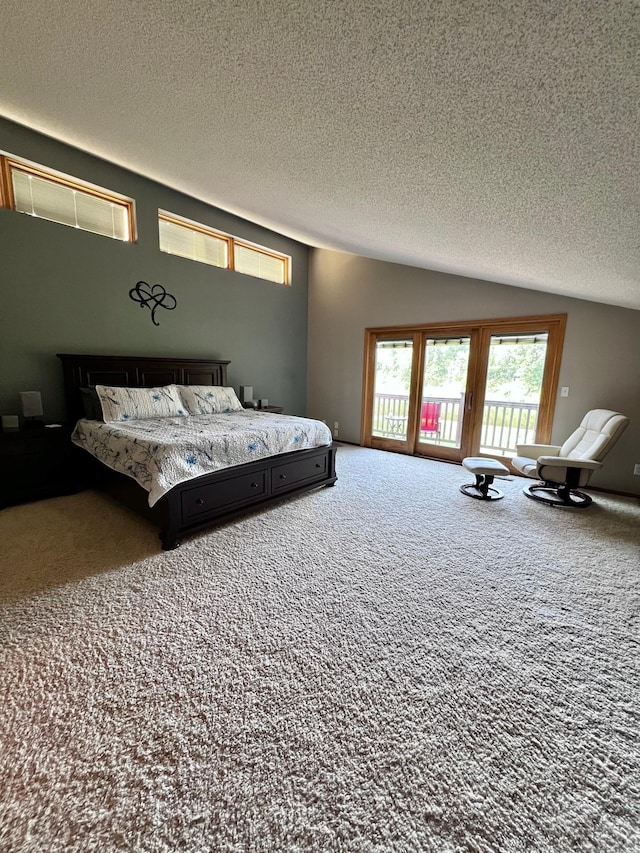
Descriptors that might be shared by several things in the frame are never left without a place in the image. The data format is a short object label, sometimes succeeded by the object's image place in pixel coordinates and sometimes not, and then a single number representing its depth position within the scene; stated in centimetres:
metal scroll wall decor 405
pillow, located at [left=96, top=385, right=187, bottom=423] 336
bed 252
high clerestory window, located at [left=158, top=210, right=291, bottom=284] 434
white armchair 315
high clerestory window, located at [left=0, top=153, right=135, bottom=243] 326
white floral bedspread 243
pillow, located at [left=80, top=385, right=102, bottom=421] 342
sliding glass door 413
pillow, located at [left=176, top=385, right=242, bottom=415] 407
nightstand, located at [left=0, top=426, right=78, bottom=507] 303
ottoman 340
